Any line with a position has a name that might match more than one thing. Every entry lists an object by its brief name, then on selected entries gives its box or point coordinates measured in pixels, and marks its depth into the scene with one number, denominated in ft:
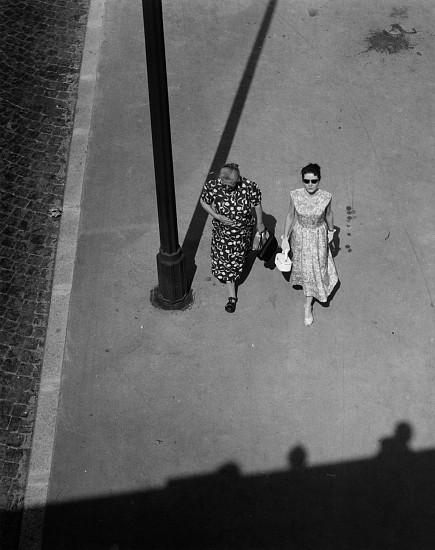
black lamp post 18.40
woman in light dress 22.03
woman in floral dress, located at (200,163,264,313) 22.16
